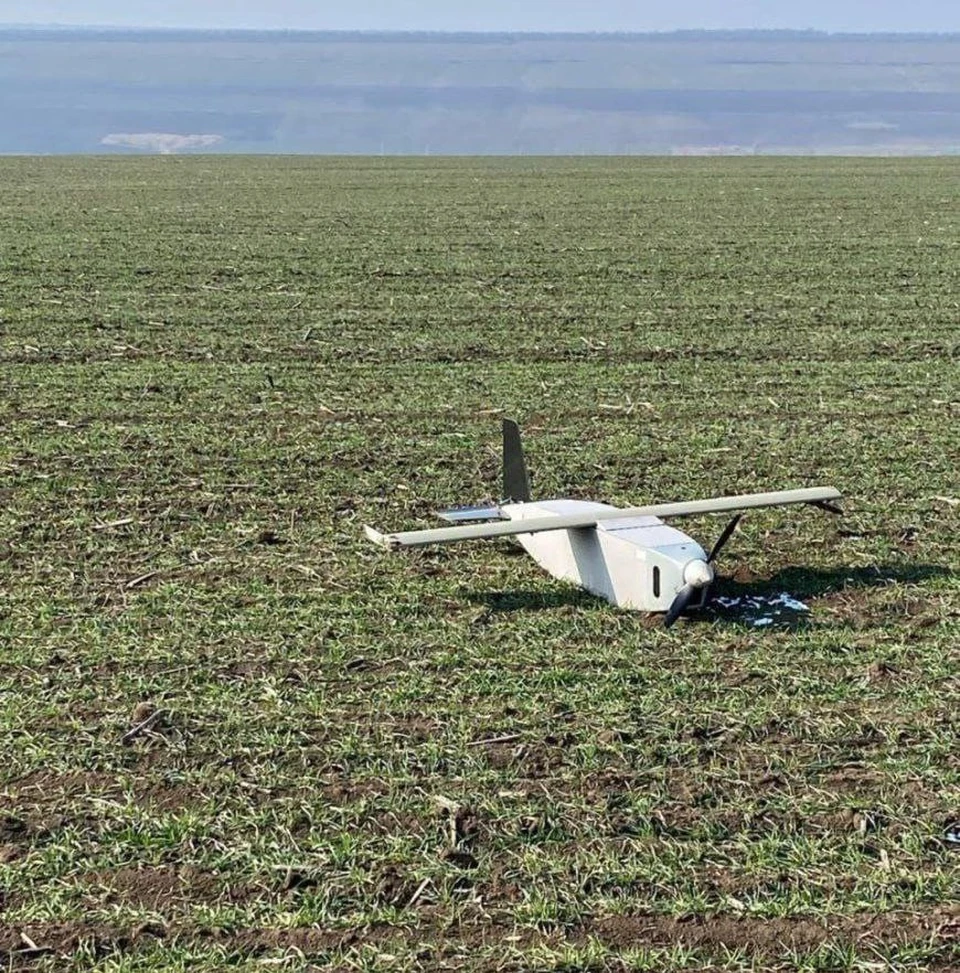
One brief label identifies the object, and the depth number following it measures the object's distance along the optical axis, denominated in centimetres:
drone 1786
